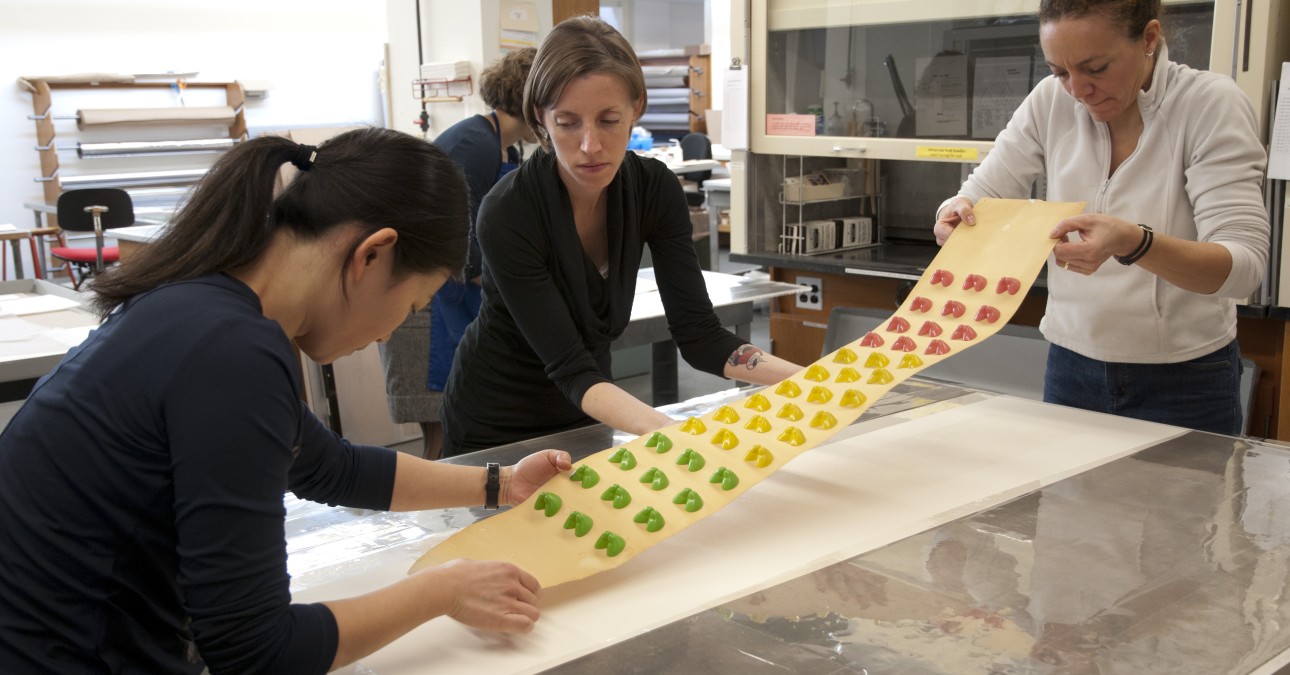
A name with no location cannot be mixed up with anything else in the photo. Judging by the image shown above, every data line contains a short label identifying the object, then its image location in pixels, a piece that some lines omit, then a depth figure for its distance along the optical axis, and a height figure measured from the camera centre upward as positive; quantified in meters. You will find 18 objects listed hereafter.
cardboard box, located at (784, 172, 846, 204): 3.02 -0.12
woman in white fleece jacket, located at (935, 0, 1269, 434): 1.46 -0.11
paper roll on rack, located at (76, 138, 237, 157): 6.72 +0.07
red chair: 5.48 -0.27
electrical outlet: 3.10 -0.45
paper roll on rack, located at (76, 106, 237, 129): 6.61 +0.27
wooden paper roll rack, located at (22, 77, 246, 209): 6.59 +0.23
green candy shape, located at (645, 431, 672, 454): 1.34 -0.38
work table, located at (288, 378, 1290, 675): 0.90 -0.45
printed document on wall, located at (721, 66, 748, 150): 3.01 +0.11
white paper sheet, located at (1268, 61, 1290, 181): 2.04 -0.01
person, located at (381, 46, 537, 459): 2.65 -0.40
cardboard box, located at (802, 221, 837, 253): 3.03 -0.26
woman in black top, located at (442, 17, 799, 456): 1.44 -0.18
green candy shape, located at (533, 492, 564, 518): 1.18 -0.40
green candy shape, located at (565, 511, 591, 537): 1.13 -0.41
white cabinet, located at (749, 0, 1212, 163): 2.66 +0.19
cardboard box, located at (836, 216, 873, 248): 3.09 -0.26
